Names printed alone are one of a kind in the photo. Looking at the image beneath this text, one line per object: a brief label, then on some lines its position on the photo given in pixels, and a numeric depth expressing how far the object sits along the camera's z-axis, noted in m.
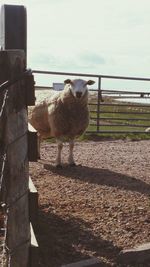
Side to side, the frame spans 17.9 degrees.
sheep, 7.87
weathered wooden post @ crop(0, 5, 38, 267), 2.37
